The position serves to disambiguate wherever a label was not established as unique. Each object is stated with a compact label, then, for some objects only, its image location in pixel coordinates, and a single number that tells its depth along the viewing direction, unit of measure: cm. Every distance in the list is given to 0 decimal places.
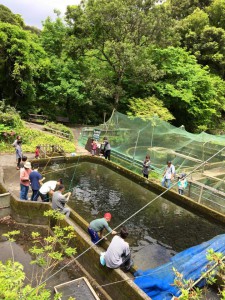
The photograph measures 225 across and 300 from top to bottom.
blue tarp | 589
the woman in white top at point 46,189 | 944
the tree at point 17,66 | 2328
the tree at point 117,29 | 2305
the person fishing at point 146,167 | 1394
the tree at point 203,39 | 3181
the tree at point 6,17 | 3028
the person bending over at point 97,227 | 741
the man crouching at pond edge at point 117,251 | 630
